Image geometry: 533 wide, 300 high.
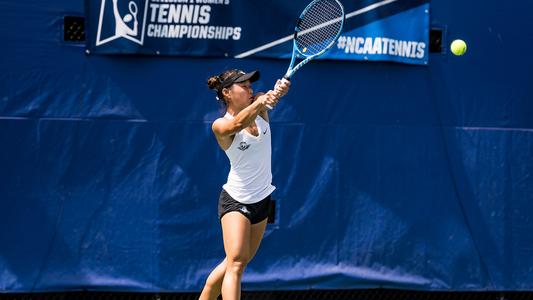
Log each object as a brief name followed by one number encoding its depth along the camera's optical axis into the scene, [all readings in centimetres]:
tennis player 1020
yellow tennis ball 1261
